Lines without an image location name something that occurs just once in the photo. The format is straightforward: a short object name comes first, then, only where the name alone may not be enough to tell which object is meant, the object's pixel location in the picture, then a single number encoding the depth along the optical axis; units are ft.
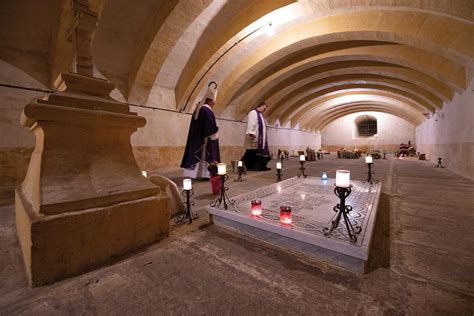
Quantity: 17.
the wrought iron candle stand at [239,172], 17.26
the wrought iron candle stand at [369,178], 13.67
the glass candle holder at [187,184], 8.39
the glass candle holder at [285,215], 6.98
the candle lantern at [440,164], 26.25
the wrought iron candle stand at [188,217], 8.39
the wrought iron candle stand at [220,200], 8.53
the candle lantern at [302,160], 16.66
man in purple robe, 16.33
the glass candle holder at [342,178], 6.27
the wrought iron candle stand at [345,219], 5.88
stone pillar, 4.75
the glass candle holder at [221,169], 9.15
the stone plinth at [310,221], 5.44
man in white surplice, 23.27
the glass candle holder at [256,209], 7.77
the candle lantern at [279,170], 15.49
